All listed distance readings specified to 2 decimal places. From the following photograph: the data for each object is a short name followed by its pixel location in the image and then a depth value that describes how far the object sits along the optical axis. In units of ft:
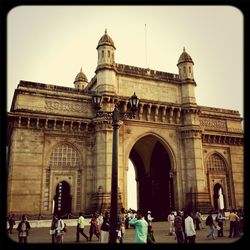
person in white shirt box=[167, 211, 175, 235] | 51.45
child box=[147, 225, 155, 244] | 33.42
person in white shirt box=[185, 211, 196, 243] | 33.01
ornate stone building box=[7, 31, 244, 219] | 66.39
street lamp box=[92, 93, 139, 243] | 27.47
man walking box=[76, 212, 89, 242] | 43.50
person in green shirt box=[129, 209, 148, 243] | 27.68
